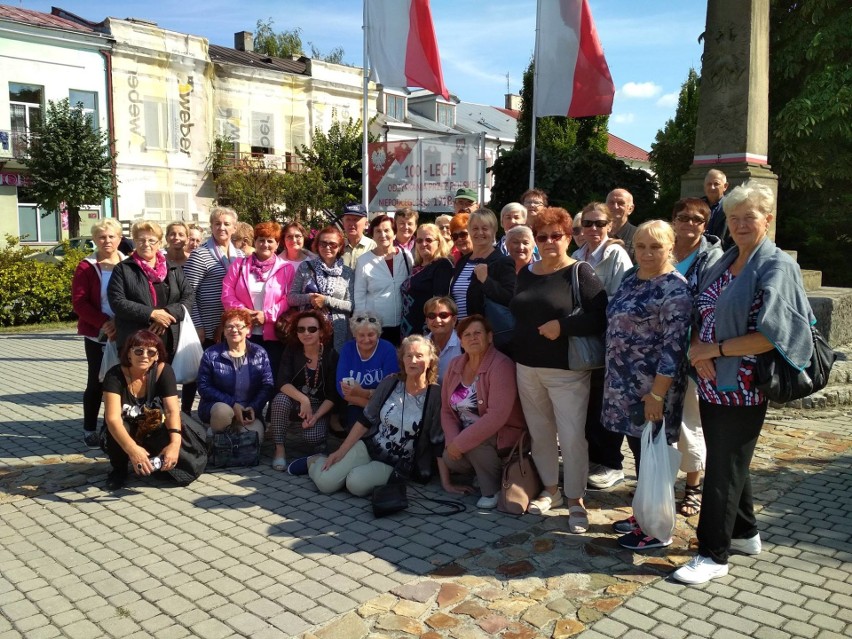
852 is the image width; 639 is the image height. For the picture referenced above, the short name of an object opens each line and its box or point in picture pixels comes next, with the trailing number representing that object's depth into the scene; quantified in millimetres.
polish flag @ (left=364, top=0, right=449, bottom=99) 11055
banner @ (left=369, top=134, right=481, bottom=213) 10547
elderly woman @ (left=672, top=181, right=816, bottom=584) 3275
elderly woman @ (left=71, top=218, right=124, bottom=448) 6016
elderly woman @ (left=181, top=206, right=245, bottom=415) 6340
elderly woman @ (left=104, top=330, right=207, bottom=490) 4969
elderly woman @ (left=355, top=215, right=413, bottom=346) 6070
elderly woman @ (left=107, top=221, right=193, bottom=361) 5617
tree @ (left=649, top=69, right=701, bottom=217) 16203
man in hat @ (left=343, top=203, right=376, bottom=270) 6609
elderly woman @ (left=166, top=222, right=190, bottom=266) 6398
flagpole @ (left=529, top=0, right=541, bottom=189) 11664
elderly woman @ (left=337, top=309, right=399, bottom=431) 5578
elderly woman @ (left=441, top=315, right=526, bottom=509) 4695
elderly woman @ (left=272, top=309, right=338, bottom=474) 5742
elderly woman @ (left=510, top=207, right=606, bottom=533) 4285
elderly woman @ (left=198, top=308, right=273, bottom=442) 5715
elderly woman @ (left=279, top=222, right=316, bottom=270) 6602
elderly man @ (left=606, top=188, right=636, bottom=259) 6082
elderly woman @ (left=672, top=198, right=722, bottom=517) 4438
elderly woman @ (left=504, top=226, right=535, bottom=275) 4992
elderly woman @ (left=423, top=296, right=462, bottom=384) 5371
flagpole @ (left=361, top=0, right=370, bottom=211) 11156
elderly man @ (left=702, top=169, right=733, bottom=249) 6441
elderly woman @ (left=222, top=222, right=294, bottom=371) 6082
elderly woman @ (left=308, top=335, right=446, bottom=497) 5016
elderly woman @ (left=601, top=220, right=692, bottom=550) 3795
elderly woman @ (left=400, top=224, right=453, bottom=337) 5828
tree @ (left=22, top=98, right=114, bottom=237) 23656
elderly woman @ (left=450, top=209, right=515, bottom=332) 5180
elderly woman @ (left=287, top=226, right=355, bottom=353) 6117
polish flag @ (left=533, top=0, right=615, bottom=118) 11352
